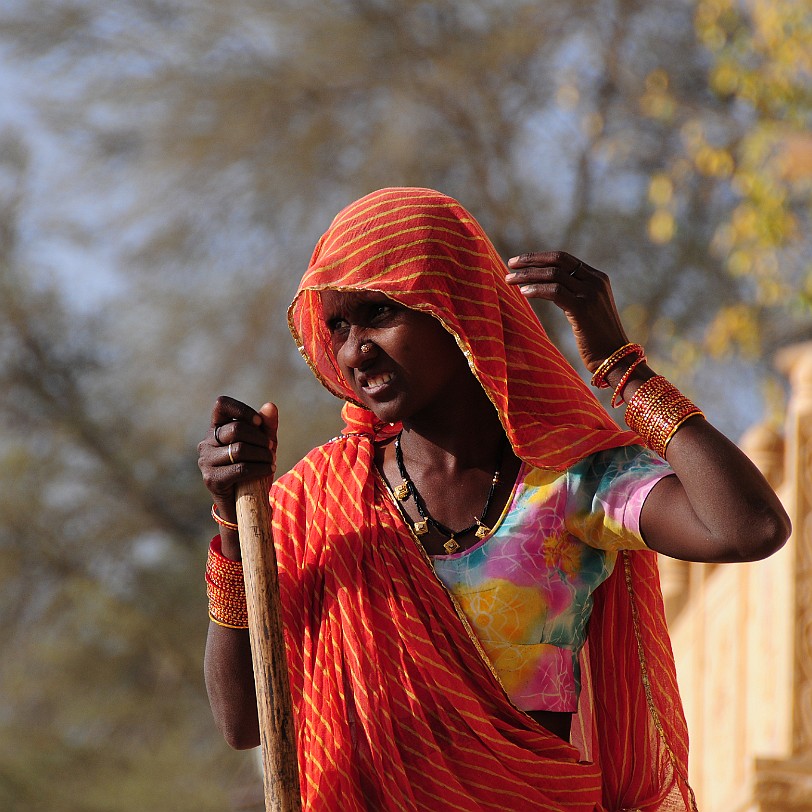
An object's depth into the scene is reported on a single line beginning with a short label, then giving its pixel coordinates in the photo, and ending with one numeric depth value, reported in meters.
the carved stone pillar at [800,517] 12.11
